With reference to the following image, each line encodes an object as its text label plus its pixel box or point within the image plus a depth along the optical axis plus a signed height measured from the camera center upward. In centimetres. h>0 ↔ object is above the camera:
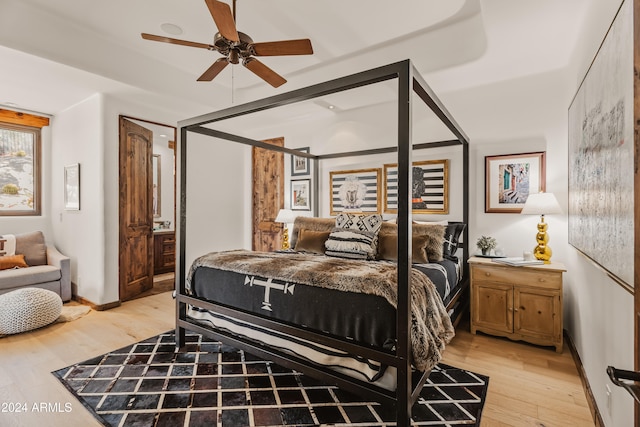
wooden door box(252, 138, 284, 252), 529 +26
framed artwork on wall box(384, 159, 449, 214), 380 +30
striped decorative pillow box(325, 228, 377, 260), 317 -34
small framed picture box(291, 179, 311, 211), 492 +26
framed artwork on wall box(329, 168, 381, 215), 433 +28
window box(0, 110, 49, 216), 432 +65
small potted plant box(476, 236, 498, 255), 336 -34
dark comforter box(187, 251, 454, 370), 177 -55
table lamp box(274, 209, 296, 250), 456 -12
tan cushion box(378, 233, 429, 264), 299 -35
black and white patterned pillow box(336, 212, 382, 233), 337 -12
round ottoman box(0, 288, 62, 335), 301 -96
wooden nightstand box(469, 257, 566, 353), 277 -81
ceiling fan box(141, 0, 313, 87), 206 +118
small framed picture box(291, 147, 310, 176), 494 +72
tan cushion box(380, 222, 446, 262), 311 -24
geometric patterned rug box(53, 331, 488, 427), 186 -119
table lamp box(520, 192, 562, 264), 290 +0
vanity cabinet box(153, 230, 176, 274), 571 -73
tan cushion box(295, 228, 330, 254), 353 -34
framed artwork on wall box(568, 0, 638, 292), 118 +25
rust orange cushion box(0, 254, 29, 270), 375 -61
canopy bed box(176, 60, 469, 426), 163 -59
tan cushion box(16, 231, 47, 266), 406 -47
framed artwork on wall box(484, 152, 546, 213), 328 +33
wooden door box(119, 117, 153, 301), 411 +1
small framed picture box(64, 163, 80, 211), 416 +31
